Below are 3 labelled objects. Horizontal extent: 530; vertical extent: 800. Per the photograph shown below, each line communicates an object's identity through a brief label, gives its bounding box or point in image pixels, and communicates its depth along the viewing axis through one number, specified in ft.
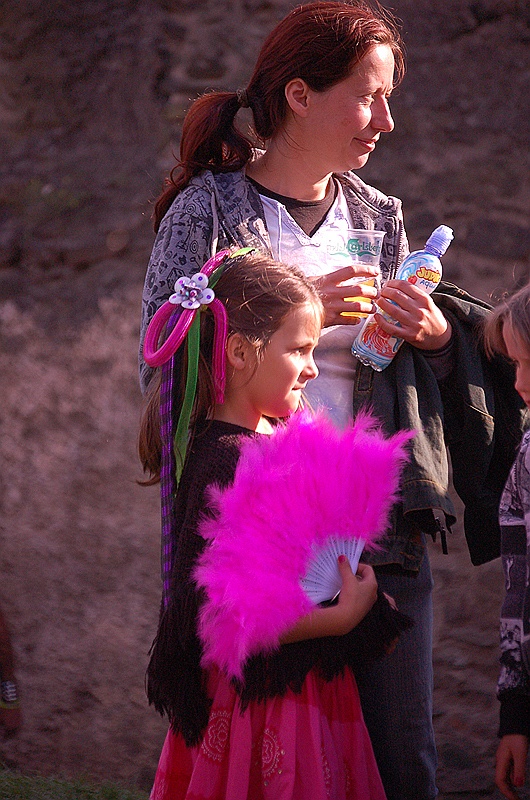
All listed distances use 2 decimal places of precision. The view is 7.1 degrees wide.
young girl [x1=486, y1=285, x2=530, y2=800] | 18.51
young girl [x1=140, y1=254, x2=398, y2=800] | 17.86
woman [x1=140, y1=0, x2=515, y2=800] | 18.45
